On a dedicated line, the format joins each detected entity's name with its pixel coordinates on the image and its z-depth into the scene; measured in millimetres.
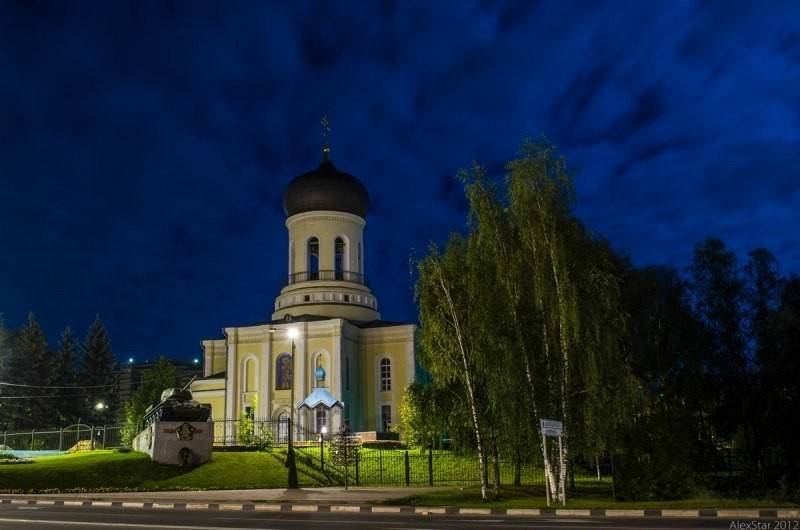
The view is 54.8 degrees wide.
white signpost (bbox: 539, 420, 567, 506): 15523
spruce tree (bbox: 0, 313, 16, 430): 59156
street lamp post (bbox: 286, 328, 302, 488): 22259
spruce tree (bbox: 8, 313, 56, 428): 59906
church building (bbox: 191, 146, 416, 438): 42406
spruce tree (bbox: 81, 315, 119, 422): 65500
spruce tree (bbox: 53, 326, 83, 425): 61562
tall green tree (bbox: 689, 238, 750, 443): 29047
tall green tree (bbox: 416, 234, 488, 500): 19312
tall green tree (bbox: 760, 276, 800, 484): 27078
